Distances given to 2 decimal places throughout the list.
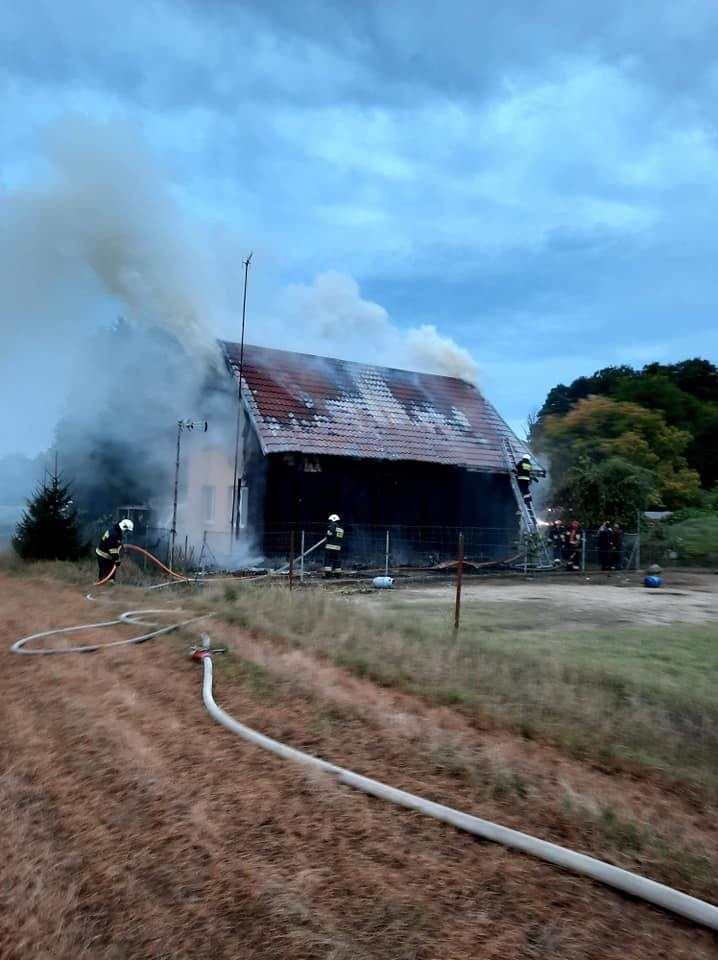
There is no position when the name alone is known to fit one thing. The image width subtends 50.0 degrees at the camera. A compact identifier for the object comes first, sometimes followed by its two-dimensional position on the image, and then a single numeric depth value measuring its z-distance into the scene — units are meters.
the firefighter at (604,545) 21.61
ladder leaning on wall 20.81
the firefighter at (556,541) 21.41
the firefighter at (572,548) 20.84
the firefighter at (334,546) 16.62
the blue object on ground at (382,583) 15.39
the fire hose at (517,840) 2.87
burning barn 18.25
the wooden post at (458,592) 8.46
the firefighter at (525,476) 21.72
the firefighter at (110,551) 13.16
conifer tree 15.55
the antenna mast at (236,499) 17.70
